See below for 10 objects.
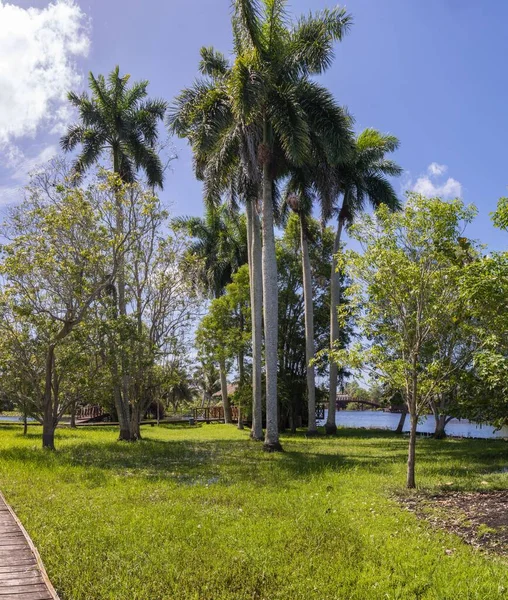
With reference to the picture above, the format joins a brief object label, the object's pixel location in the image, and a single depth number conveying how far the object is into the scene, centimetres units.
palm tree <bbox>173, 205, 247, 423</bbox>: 3581
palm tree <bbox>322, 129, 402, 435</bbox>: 2823
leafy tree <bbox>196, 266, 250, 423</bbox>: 3053
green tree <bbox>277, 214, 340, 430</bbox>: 3503
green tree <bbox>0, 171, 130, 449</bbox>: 1628
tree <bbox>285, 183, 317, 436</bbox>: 2639
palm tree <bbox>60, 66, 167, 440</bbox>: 2544
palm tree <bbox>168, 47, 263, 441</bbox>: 1919
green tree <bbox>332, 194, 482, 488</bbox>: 1023
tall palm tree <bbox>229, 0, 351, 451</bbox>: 1770
